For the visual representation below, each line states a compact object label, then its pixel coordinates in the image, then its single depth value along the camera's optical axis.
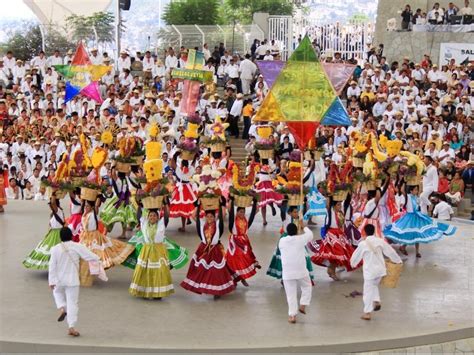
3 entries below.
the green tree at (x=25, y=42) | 39.50
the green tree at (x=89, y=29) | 32.50
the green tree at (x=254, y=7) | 58.69
